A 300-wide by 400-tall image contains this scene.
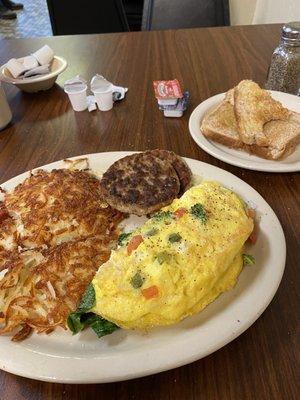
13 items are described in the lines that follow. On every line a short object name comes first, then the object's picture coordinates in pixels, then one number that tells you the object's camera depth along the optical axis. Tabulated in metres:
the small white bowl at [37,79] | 0.57
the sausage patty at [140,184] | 0.34
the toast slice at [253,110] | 0.42
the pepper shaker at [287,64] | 0.47
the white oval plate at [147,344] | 0.22
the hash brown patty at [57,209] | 0.34
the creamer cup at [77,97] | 0.54
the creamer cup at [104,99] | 0.54
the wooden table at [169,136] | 0.23
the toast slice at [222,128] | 0.43
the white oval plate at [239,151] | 0.38
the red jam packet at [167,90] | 0.52
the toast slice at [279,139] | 0.40
